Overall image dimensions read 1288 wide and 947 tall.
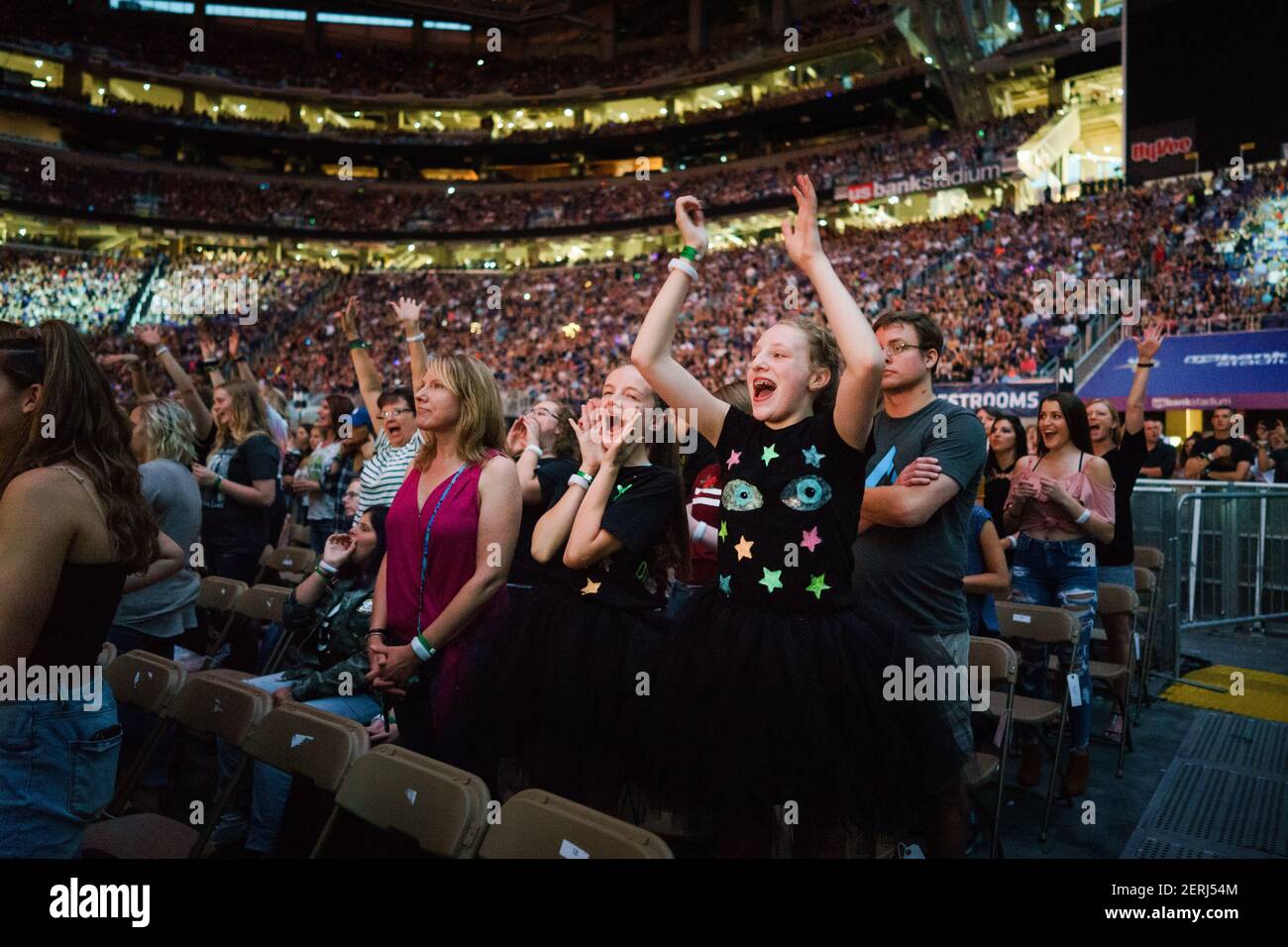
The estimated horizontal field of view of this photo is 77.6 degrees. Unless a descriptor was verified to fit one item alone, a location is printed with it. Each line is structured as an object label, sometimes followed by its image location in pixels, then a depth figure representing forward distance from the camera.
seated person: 2.75
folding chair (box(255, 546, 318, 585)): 5.12
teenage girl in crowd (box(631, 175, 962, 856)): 1.82
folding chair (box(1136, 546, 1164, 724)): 5.11
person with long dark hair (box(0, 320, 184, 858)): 1.76
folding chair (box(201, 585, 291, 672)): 3.91
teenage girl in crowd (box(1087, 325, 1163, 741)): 4.41
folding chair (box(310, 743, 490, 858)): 1.83
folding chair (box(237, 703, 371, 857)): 2.21
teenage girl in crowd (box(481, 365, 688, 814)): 2.29
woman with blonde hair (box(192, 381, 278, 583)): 4.59
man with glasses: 2.37
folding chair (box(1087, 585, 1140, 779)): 4.20
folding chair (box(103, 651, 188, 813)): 2.74
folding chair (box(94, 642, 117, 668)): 3.02
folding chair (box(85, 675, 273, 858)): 2.29
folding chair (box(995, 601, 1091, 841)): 3.52
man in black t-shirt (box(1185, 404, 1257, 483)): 8.20
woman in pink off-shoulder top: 3.82
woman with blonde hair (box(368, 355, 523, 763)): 2.59
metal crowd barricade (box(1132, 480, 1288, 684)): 6.58
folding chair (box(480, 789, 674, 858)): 1.60
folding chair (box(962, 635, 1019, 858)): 2.91
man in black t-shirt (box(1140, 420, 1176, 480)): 8.48
